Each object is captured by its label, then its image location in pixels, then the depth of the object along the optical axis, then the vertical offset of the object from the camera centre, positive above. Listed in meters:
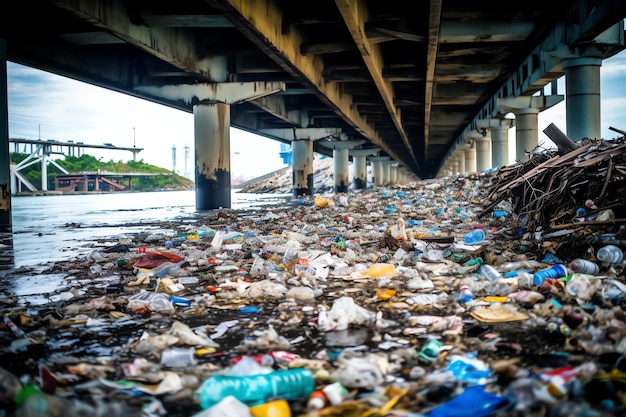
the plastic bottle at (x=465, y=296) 2.88 -0.61
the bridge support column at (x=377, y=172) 43.16 +2.20
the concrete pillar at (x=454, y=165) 44.45 +3.09
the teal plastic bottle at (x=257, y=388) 1.64 -0.66
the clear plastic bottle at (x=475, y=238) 5.11 -0.46
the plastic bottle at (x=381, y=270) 3.69 -0.58
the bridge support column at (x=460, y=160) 38.26 +3.16
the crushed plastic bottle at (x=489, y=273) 3.31 -0.56
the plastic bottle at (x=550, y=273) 3.06 -0.52
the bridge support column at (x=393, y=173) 51.66 +2.58
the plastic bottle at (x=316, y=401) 1.58 -0.68
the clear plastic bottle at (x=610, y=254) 3.30 -0.43
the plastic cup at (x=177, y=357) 2.00 -0.67
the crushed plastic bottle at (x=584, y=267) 3.22 -0.50
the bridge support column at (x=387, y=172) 48.06 +2.46
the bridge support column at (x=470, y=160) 34.25 +2.51
